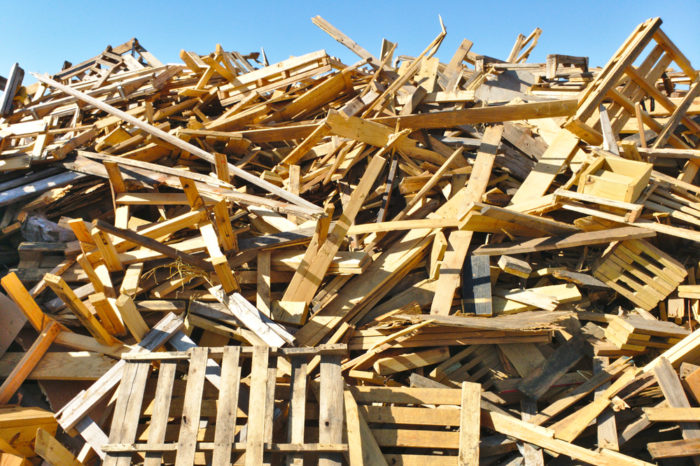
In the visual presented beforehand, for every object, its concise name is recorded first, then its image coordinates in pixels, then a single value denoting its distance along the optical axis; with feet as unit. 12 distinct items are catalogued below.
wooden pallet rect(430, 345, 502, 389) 15.72
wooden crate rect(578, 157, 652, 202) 17.48
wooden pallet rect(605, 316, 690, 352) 15.47
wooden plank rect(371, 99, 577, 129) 19.13
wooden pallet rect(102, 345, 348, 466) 11.97
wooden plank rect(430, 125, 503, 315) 16.72
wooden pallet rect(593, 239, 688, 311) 17.22
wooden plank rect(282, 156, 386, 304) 16.60
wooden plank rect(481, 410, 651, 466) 12.61
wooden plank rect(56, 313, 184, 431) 13.16
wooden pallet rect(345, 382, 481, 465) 13.14
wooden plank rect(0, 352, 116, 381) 14.71
